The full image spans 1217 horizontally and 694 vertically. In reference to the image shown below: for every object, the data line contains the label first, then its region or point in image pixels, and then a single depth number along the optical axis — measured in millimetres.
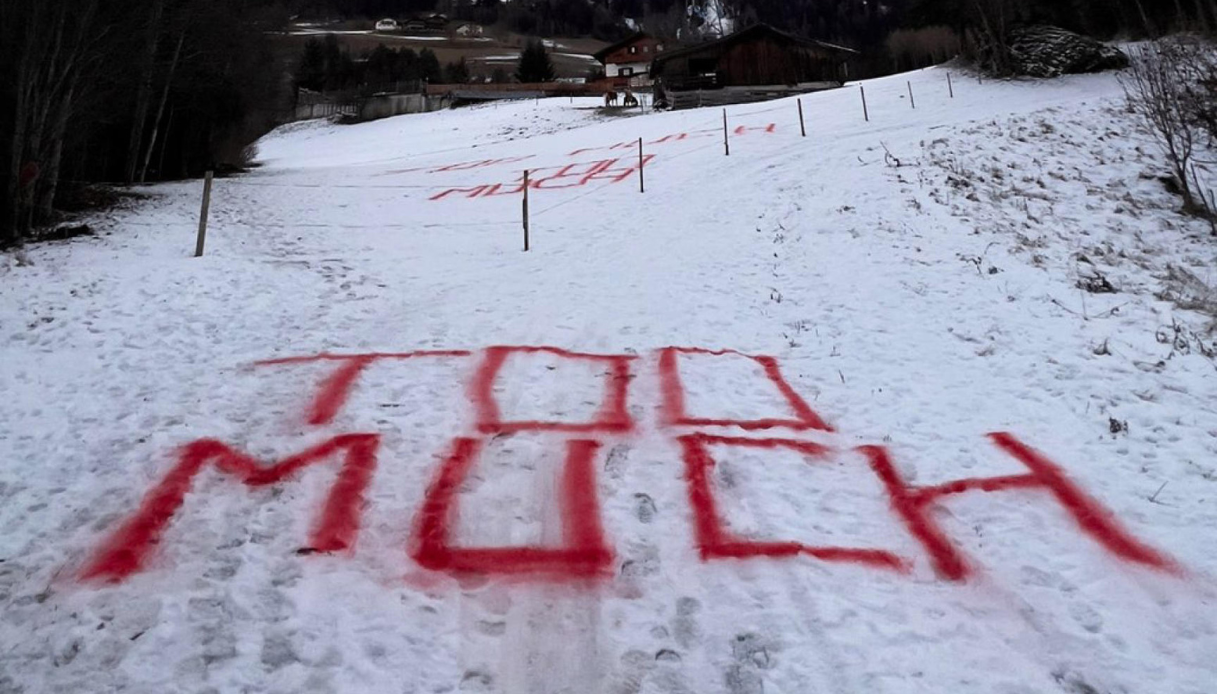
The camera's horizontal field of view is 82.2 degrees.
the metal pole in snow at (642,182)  17328
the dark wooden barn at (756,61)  47875
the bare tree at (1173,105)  12977
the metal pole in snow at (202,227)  10828
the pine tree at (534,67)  83125
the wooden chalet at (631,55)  79500
